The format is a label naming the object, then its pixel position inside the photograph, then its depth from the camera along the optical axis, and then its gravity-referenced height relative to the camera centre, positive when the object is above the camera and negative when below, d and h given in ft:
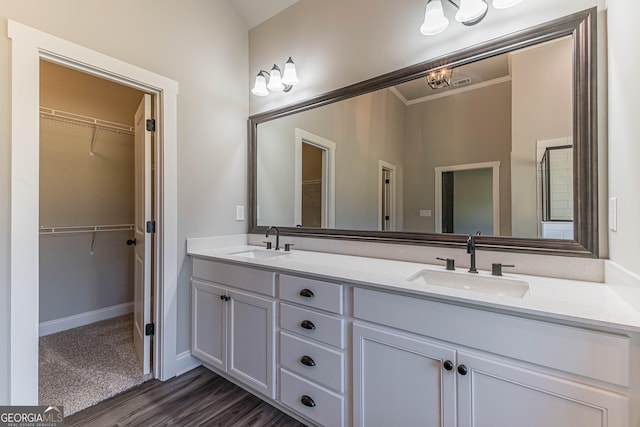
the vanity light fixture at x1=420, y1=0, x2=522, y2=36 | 4.59 +3.29
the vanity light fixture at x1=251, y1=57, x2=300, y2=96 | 7.18 +3.42
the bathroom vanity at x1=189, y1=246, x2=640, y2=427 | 2.81 -1.63
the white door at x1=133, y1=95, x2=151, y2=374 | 6.68 -0.58
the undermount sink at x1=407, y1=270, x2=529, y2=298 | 4.16 -1.04
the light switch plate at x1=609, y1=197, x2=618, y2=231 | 3.64 +0.02
